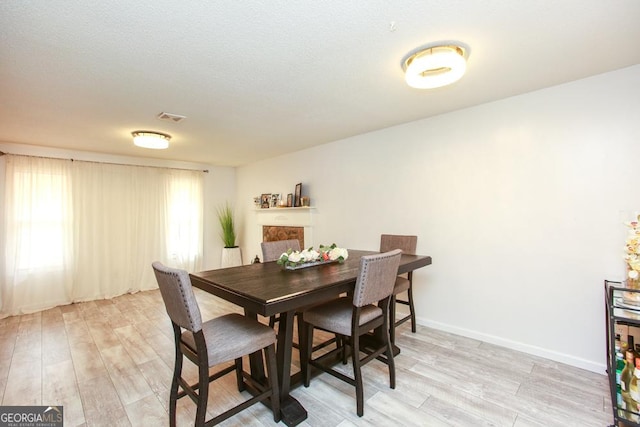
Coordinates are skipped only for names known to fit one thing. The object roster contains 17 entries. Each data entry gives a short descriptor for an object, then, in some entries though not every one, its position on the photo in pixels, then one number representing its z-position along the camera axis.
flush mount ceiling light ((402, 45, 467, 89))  1.72
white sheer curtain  3.84
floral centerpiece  2.31
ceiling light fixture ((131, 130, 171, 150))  3.34
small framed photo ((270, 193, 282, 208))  4.95
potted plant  5.54
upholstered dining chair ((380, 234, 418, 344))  2.59
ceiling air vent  2.82
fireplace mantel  4.42
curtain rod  3.80
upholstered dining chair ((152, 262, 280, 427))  1.43
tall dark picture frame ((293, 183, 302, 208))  4.50
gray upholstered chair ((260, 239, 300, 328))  2.84
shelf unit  1.59
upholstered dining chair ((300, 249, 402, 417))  1.77
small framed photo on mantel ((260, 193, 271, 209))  5.15
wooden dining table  1.55
